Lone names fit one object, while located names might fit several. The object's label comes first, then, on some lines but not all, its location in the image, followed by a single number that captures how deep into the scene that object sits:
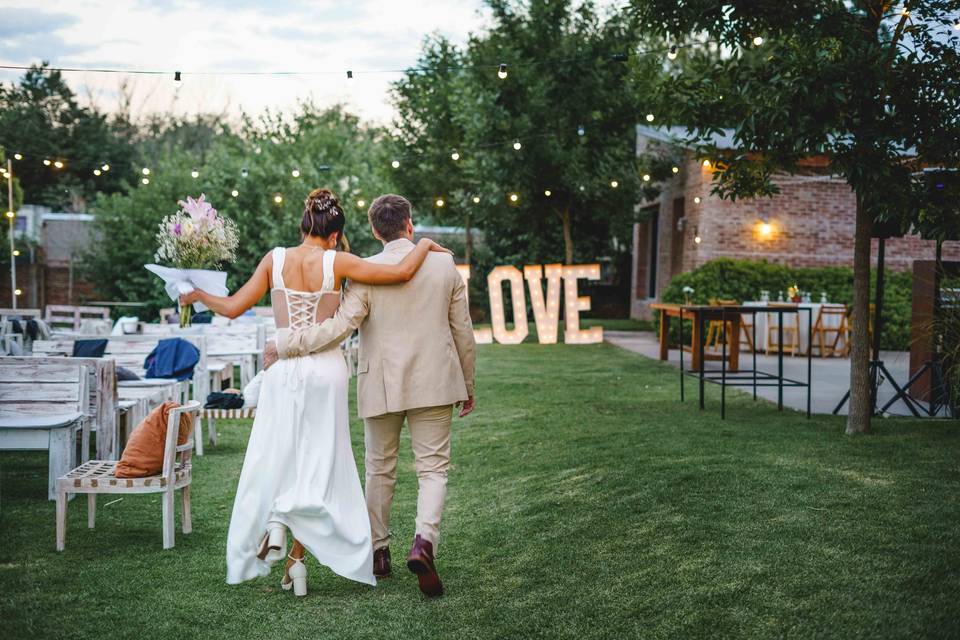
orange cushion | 5.55
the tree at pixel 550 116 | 23.97
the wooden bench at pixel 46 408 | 6.52
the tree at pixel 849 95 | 7.58
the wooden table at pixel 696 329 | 11.83
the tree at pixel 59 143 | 39.59
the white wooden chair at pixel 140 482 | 5.46
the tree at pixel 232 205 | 26.53
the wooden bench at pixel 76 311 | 16.92
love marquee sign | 17.81
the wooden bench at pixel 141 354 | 8.96
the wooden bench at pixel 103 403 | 7.32
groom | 4.61
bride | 4.54
